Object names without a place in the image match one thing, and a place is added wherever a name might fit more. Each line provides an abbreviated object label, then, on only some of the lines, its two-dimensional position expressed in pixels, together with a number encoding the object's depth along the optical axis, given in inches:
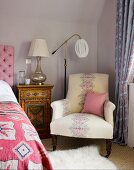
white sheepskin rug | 57.9
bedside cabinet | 77.7
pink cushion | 71.4
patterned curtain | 70.7
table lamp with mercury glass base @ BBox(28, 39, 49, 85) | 78.6
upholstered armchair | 63.6
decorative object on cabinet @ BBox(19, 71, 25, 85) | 83.0
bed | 32.7
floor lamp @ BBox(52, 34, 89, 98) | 84.2
